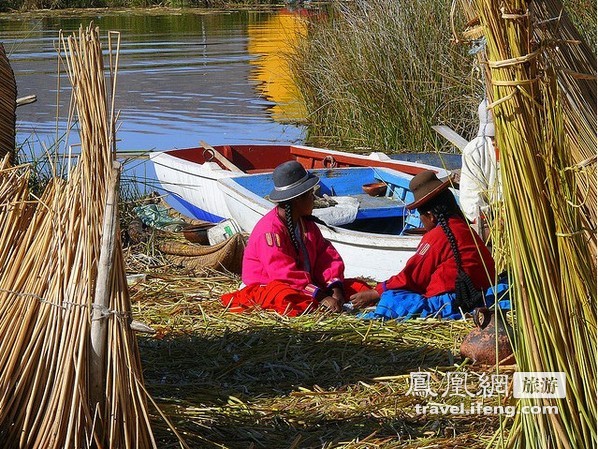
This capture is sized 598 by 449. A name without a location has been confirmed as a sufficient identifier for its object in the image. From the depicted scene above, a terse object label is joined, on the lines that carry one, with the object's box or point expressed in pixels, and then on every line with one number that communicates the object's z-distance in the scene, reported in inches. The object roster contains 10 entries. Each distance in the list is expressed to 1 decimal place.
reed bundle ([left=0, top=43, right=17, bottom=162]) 379.0
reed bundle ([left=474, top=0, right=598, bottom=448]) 210.7
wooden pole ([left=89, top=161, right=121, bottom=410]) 231.8
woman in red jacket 390.1
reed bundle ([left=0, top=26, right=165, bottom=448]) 232.1
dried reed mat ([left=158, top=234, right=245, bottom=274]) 519.0
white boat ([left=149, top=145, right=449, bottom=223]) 666.5
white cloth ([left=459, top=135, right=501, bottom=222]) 464.4
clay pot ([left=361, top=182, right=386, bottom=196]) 642.1
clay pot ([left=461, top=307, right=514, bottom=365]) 339.1
